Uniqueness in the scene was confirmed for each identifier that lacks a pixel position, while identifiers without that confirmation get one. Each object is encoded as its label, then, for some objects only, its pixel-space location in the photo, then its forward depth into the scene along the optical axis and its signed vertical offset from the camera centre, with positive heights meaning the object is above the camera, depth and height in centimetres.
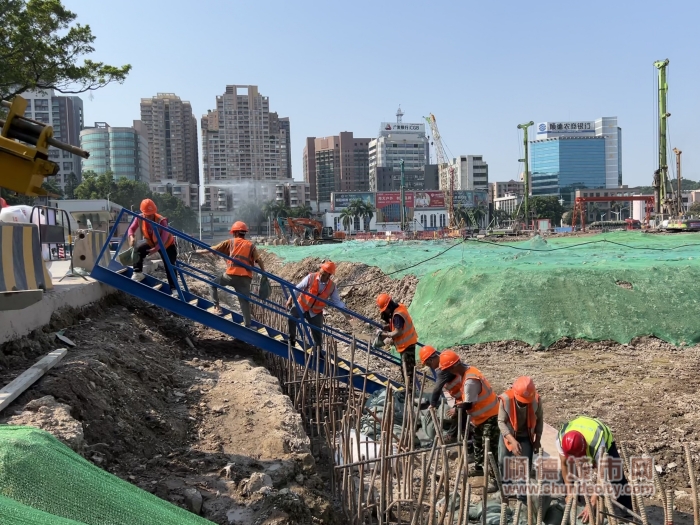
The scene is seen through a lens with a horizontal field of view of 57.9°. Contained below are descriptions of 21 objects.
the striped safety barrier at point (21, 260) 649 -29
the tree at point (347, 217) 9988 +137
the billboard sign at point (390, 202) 9788 +355
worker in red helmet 432 -157
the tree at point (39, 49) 1537 +463
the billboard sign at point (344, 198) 11444 +499
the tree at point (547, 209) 10419 +197
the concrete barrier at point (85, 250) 938 -27
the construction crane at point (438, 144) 9456 +1273
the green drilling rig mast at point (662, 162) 4509 +404
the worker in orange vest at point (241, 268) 881 -55
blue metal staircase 839 -116
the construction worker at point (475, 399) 570 -164
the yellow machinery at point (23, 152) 450 +59
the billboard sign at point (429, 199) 9981 +390
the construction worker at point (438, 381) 600 -153
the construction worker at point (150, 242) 864 -16
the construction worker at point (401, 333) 786 -136
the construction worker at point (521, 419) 509 -163
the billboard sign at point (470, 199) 10882 +414
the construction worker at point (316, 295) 877 -98
